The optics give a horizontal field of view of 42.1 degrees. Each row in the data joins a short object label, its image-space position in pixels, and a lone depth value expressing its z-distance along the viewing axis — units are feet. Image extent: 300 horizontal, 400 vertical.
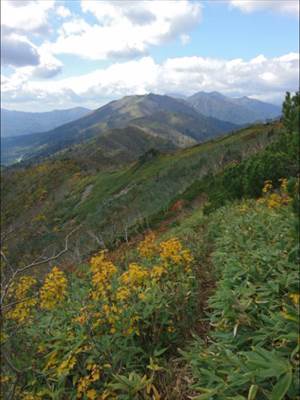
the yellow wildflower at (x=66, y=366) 14.32
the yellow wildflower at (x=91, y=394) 13.73
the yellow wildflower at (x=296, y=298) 10.79
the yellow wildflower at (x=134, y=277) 17.51
